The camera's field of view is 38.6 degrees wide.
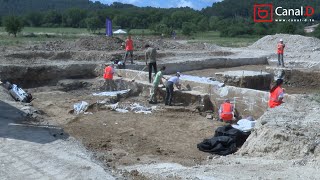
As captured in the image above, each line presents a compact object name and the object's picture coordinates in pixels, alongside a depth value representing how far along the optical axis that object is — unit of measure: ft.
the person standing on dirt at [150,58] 50.95
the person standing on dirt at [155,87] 46.19
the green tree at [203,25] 214.69
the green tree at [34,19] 259.39
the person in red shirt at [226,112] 38.24
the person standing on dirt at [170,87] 44.73
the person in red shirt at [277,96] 34.50
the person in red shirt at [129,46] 64.44
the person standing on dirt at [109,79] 53.16
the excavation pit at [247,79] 55.47
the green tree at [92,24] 216.33
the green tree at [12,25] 138.49
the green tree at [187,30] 183.38
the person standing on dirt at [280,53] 68.40
